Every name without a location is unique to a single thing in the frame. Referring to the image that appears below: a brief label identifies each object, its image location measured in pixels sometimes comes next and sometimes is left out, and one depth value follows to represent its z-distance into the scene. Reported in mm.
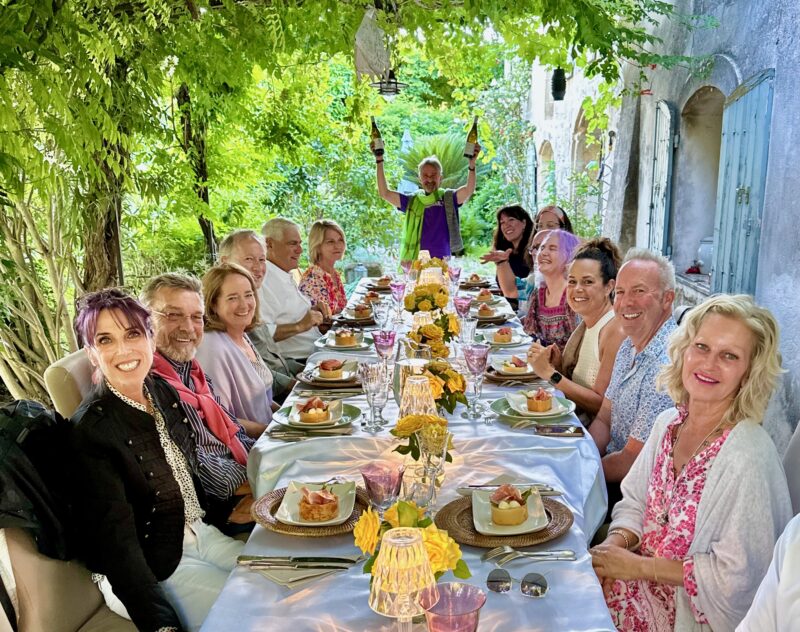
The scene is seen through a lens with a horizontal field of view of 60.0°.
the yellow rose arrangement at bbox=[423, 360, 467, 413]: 1805
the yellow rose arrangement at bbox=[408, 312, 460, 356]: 2206
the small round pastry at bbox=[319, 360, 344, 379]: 2609
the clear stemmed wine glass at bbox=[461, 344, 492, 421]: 2068
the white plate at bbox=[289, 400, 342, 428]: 2104
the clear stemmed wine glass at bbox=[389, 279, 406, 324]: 3856
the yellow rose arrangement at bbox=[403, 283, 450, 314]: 2713
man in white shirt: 3775
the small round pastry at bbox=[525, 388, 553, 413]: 2165
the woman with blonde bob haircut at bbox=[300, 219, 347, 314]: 4396
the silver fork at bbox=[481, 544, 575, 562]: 1353
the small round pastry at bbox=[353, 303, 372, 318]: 3938
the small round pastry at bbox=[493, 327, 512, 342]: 3139
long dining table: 1185
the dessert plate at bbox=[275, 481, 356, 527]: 1479
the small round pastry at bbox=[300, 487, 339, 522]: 1488
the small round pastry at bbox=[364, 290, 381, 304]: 3847
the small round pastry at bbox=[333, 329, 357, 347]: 3209
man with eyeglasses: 2006
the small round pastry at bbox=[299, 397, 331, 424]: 2127
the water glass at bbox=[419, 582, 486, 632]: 1004
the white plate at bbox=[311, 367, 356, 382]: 2596
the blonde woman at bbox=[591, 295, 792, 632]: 1421
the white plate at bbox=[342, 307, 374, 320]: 3925
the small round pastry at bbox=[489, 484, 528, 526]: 1441
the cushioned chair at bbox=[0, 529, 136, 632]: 1436
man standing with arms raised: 5887
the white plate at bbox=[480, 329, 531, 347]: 3126
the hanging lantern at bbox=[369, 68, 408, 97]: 4164
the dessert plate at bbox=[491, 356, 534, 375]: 2619
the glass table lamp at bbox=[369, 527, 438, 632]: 916
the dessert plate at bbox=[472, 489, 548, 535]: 1421
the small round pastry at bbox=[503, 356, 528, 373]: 2631
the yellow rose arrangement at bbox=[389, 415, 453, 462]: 1406
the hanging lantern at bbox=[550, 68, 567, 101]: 6917
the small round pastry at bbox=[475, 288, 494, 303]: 4227
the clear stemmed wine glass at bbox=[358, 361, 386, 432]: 1982
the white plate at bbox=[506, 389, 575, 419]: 2148
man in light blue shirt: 2152
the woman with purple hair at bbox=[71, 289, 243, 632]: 1555
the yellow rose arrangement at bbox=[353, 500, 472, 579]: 964
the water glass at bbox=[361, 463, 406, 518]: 1313
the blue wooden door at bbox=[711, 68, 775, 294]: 3656
